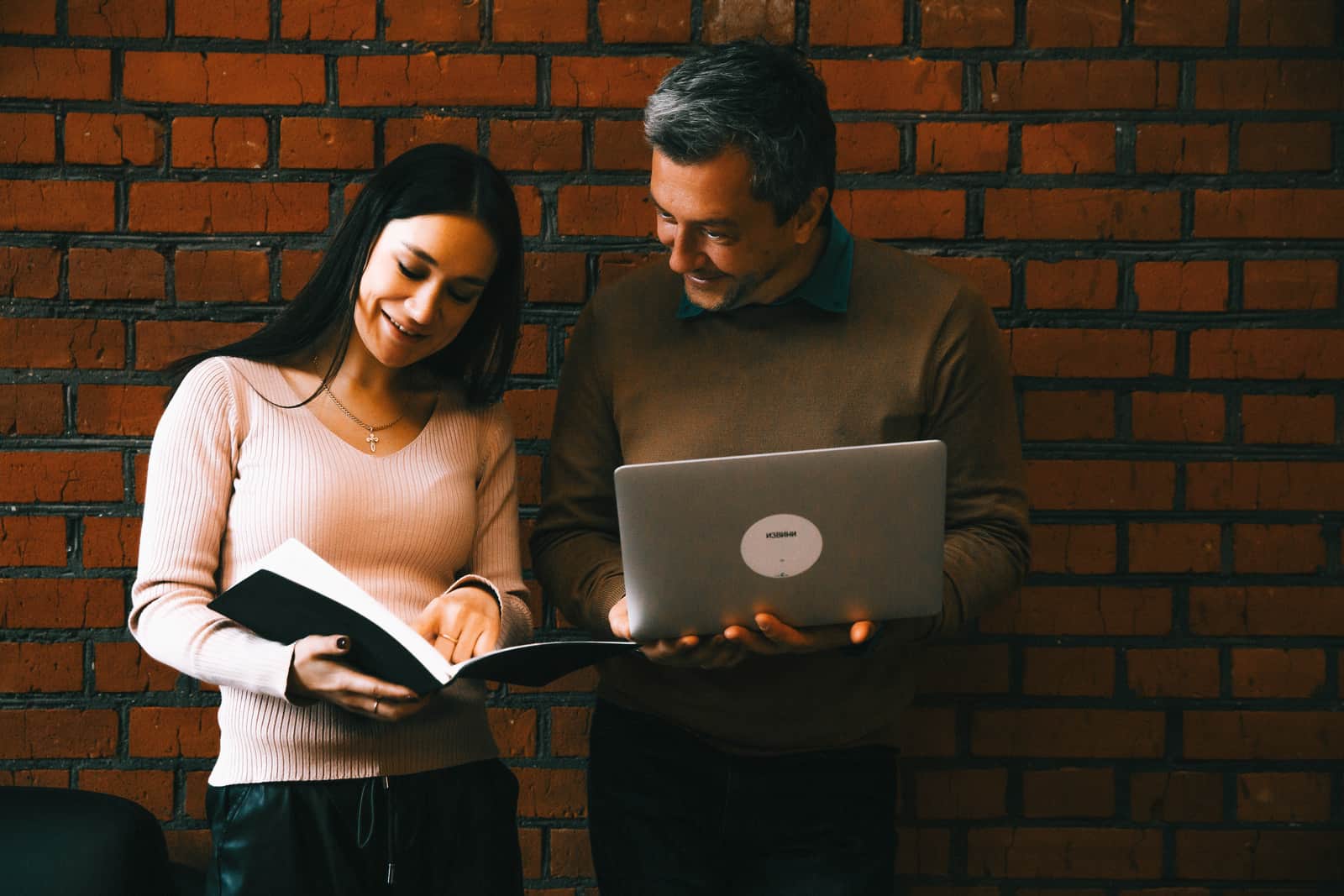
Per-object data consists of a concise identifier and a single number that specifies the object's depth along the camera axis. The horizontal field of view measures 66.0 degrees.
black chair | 1.35
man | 1.41
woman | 1.27
